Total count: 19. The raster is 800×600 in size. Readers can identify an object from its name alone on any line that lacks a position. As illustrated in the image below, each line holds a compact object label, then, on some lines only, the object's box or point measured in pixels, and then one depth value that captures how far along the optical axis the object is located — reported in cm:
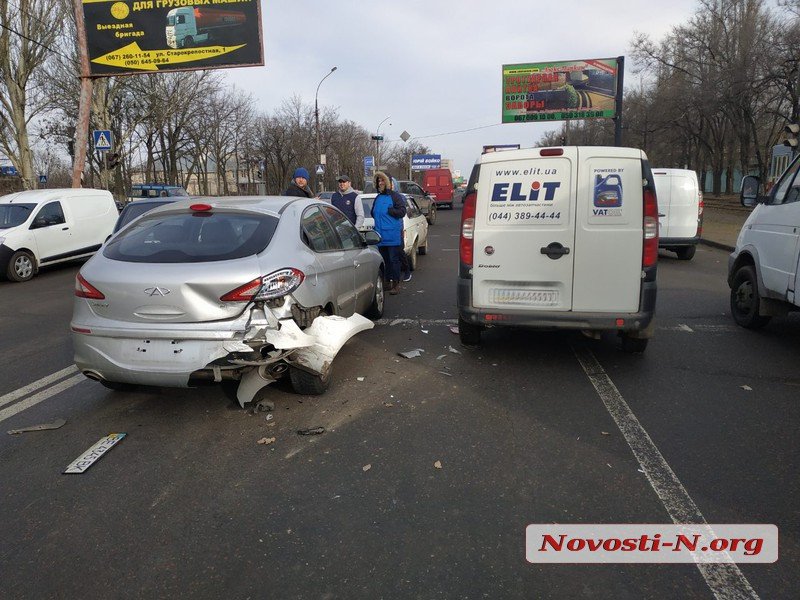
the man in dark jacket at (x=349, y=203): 880
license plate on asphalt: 358
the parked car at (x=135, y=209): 1016
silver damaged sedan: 394
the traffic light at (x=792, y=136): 1089
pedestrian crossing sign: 1770
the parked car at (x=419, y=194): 2420
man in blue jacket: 827
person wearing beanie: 951
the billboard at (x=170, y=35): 1748
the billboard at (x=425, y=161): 6656
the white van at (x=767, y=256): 567
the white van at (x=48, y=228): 1166
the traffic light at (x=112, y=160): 2049
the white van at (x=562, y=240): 492
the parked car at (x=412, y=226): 1086
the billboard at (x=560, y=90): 3269
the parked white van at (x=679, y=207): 1214
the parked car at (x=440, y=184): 3878
